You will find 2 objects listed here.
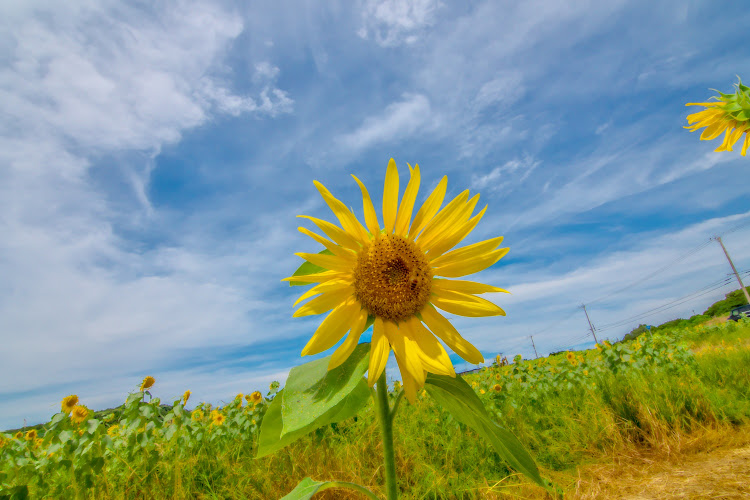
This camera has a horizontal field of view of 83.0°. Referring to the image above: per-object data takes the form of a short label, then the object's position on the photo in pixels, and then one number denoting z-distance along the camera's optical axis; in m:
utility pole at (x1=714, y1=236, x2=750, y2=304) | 40.47
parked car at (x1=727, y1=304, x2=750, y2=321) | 32.81
